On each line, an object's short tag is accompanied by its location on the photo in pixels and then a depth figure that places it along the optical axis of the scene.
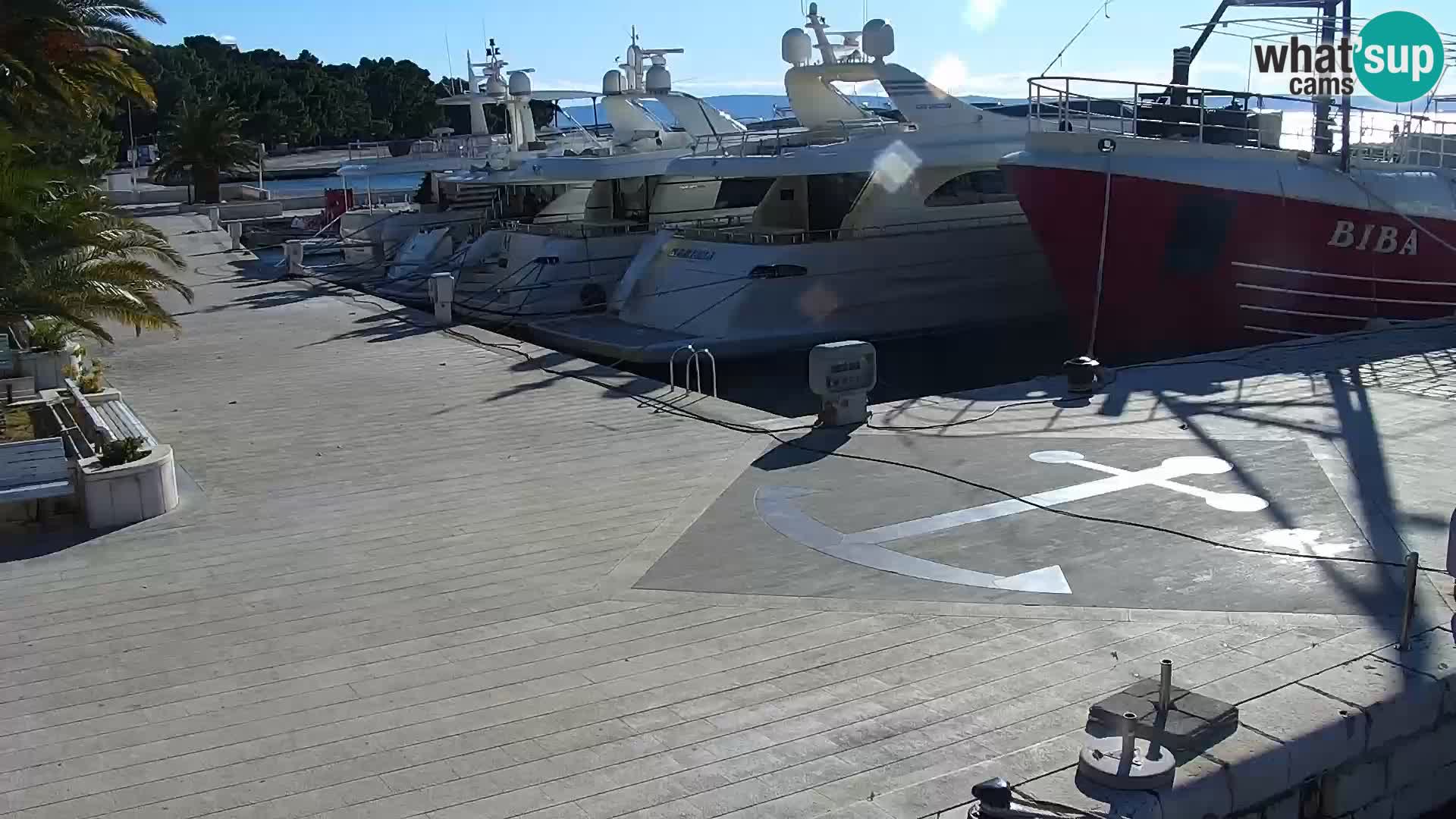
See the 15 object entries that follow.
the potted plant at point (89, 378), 12.18
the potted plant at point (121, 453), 8.95
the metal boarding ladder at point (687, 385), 12.96
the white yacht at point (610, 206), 24.42
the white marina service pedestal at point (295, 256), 27.20
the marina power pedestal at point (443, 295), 19.06
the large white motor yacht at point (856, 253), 20.88
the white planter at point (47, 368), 12.31
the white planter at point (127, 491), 8.69
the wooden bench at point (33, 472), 8.56
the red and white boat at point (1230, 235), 16.55
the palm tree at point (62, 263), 10.62
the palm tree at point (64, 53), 14.87
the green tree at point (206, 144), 45.47
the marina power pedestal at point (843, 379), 10.94
